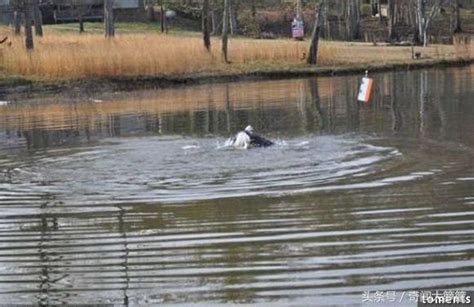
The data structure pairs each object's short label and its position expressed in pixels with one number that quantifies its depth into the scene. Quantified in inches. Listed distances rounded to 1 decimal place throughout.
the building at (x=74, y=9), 3026.6
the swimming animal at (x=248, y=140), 637.9
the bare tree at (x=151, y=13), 3144.7
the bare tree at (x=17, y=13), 1932.8
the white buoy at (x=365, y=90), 758.1
